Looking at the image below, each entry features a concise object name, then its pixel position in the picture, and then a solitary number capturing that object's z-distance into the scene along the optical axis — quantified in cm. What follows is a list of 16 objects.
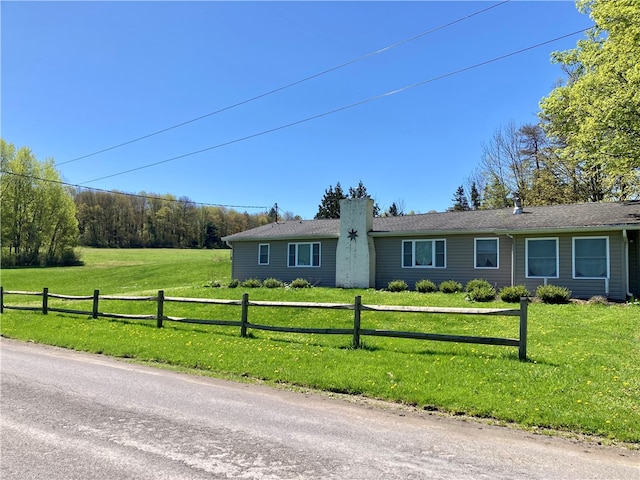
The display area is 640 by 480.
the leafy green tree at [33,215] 5016
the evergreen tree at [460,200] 5548
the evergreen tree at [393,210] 6744
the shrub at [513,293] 1582
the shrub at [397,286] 1969
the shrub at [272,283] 2244
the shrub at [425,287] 1903
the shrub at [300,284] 2195
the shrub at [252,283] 2311
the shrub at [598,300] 1512
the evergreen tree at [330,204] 5894
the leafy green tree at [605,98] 1500
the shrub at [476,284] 1731
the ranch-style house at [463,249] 1658
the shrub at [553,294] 1537
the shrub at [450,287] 1836
